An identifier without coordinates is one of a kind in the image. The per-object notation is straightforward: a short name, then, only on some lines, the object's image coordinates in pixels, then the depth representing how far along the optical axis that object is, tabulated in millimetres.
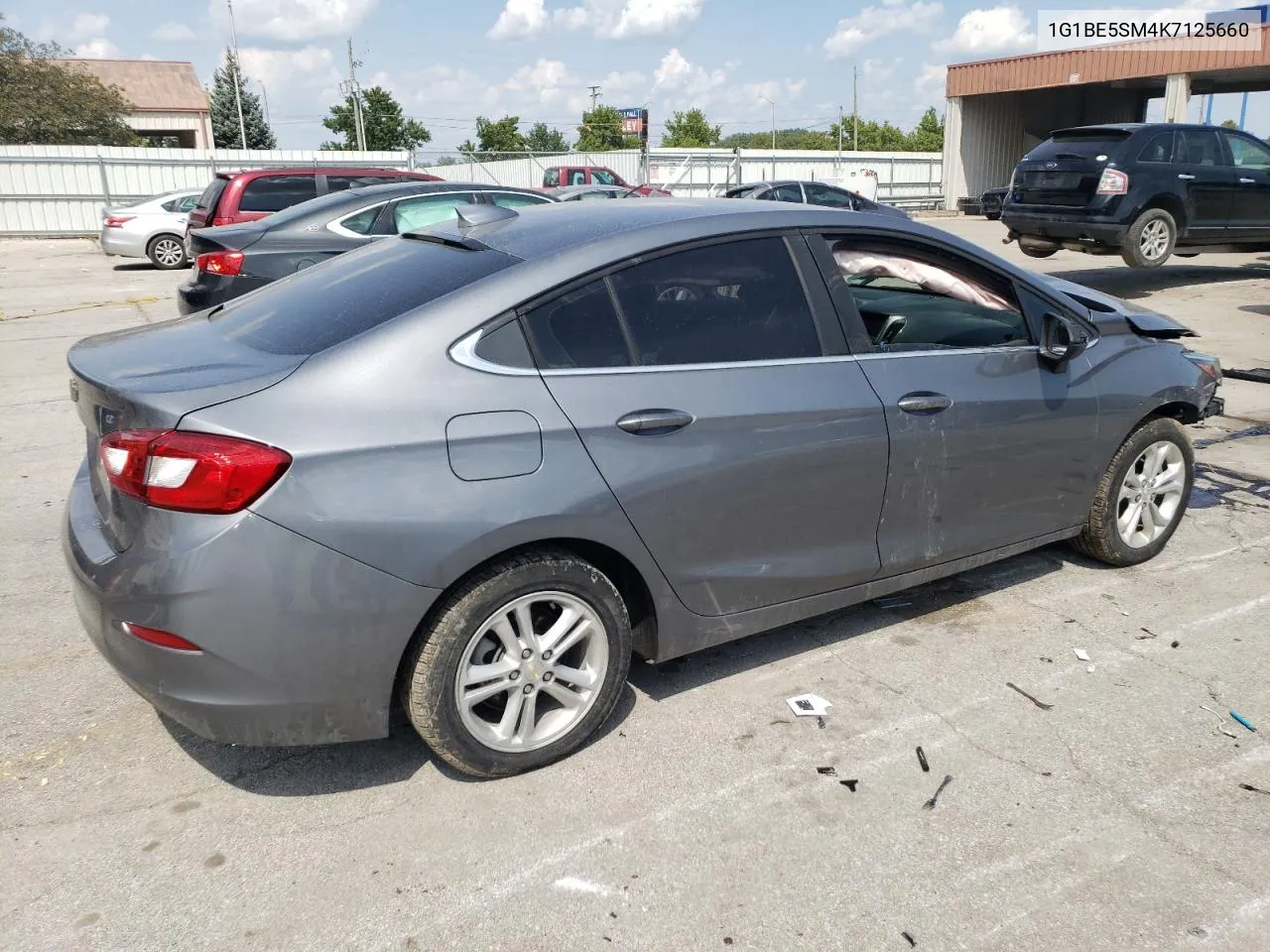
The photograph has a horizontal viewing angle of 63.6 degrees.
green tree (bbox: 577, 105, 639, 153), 75188
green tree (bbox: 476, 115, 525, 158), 79688
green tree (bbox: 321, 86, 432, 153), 67938
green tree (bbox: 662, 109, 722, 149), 100000
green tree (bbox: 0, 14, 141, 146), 40062
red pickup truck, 24703
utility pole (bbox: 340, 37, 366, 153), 56875
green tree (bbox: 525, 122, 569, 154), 83500
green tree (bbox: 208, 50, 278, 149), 70312
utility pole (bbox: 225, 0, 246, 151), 66438
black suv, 12484
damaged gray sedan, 2629
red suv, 12875
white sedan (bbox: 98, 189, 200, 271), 19062
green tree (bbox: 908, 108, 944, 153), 101688
